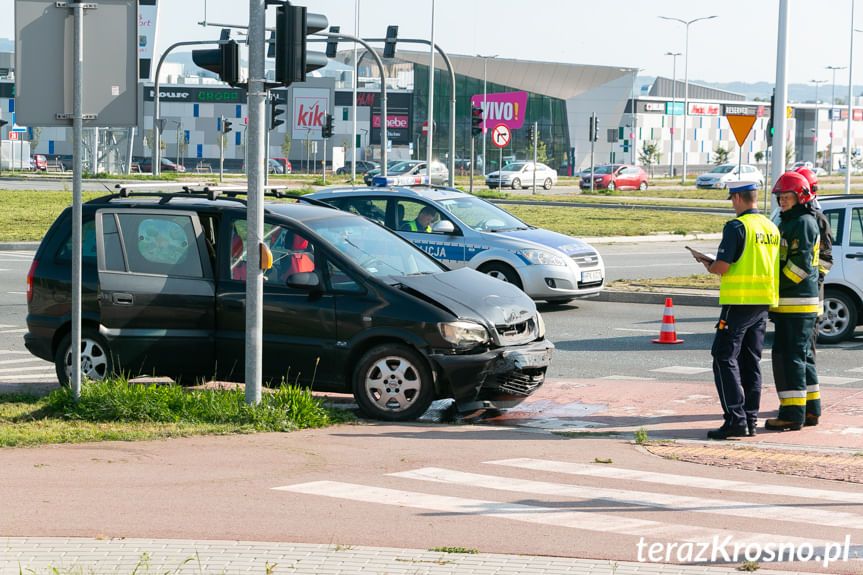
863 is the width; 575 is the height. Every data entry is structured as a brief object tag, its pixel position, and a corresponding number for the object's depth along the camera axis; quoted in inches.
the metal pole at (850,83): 2425.4
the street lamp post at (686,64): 3380.9
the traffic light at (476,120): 1845.5
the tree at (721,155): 4212.6
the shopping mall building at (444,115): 4020.7
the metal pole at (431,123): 1585.4
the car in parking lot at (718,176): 2593.5
